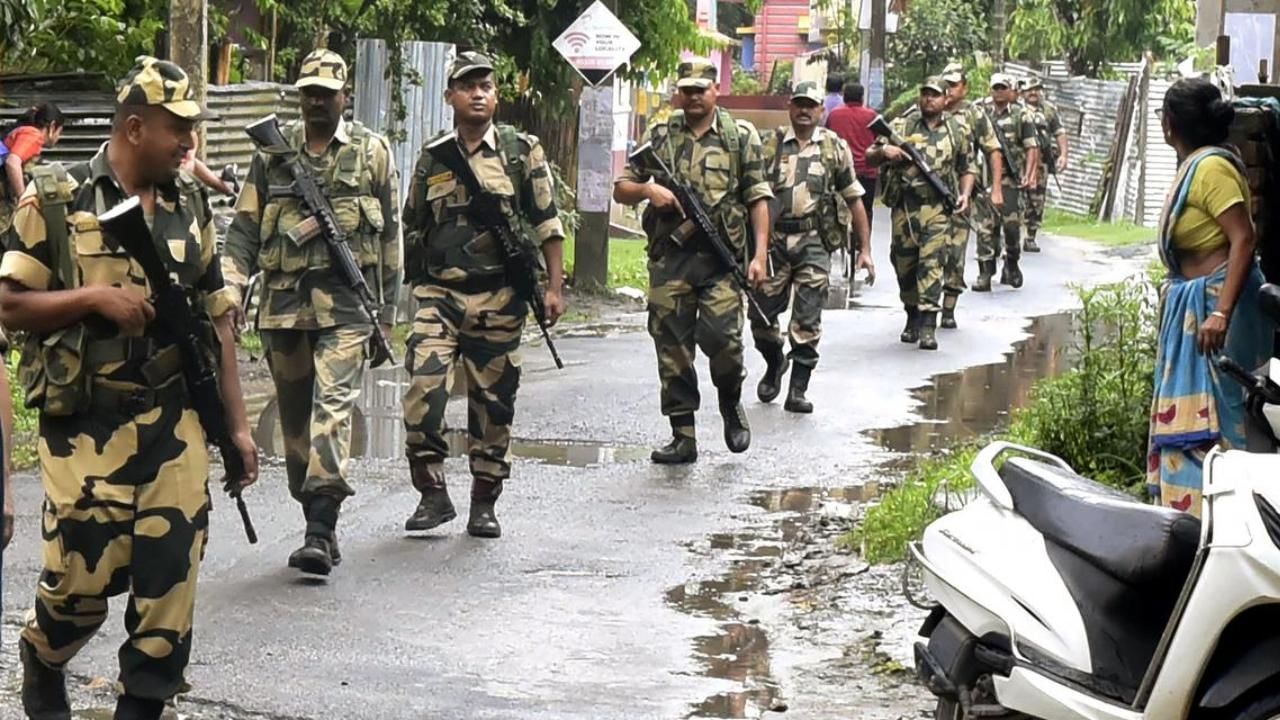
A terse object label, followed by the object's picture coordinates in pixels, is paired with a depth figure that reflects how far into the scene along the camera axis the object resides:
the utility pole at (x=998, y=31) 36.09
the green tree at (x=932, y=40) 42.62
